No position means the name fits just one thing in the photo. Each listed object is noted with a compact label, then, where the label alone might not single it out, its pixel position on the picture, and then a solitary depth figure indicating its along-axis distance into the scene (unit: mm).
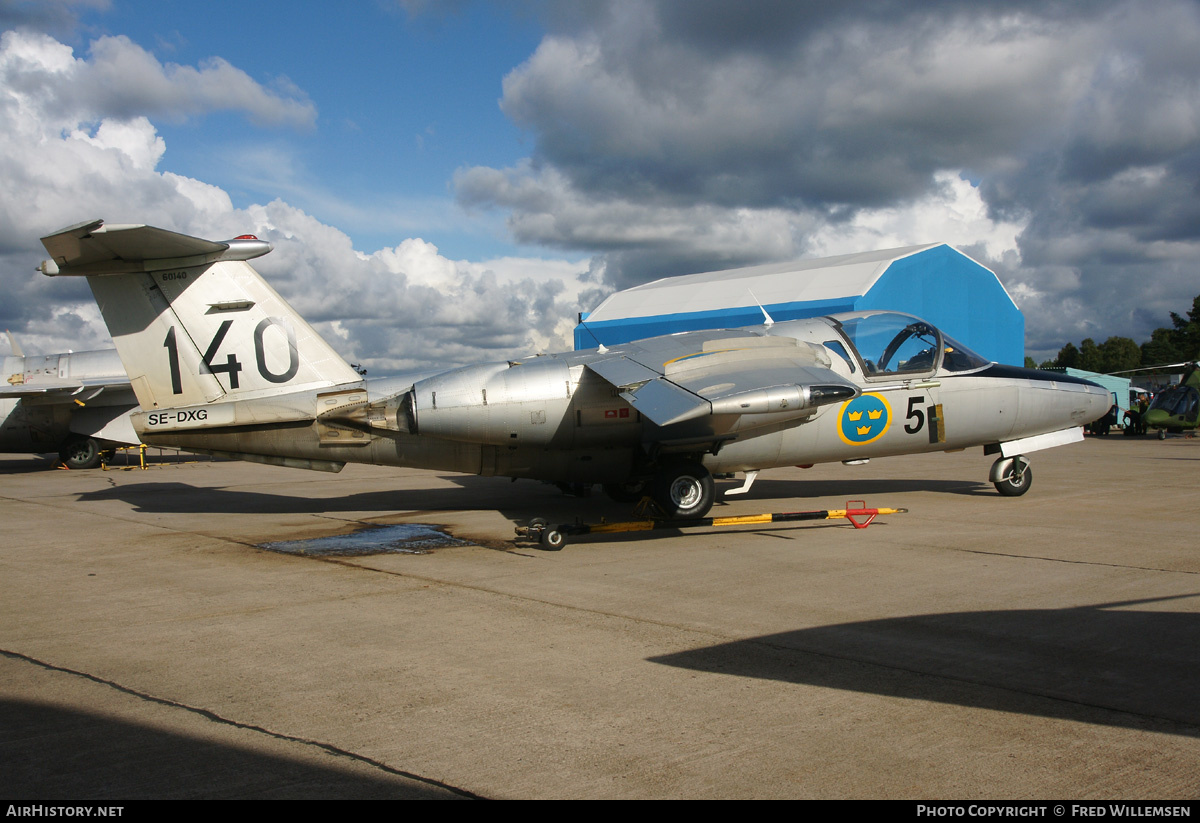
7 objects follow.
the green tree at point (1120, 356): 110312
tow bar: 9688
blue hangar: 33656
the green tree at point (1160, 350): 88888
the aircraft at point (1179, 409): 30531
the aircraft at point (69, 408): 24422
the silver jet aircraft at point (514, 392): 10773
